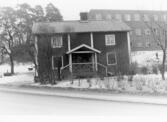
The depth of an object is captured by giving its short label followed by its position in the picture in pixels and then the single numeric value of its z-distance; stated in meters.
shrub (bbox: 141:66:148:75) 20.25
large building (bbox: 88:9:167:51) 44.91
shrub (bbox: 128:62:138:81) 21.18
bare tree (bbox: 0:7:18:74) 33.66
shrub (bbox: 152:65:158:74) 19.60
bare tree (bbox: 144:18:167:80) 15.77
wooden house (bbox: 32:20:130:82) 21.38
